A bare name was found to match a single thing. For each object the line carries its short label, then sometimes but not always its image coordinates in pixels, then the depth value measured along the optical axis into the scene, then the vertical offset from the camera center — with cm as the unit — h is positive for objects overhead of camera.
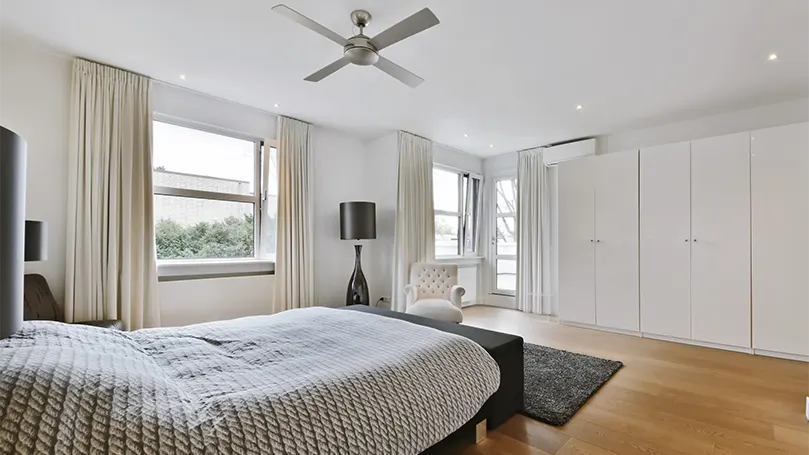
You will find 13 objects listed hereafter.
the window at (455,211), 606 +36
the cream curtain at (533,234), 575 -3
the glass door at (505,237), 632 -8
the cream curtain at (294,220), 420 +14
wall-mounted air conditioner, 516 +117
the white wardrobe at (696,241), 352 -10
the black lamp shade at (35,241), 179 -5
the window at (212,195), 362 +39
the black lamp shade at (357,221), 457 +14
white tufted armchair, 443 -67
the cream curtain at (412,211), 496 +29
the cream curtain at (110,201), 297 +26
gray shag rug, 239 -115
